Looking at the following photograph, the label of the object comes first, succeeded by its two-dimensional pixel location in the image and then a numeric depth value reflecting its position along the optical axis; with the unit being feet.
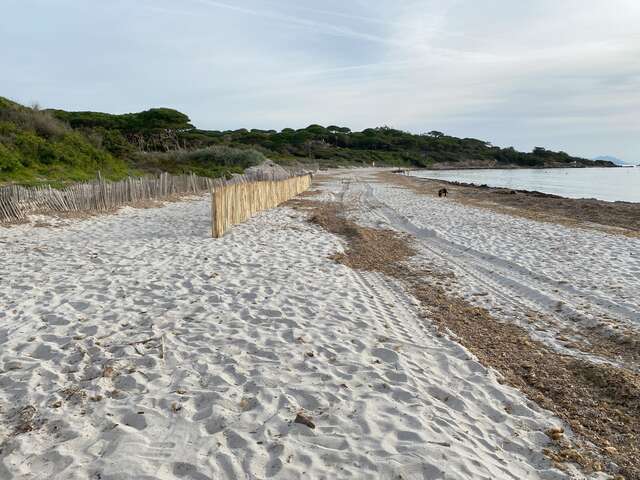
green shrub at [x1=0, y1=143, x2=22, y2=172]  47.78
